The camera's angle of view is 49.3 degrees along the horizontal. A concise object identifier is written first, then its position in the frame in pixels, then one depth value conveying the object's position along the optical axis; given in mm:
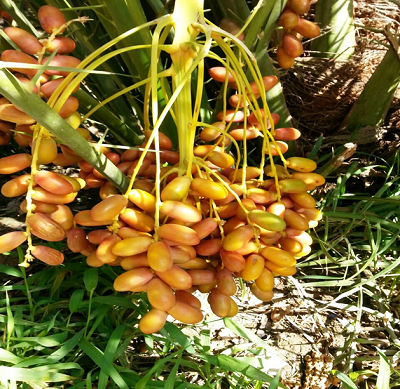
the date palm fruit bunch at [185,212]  612
